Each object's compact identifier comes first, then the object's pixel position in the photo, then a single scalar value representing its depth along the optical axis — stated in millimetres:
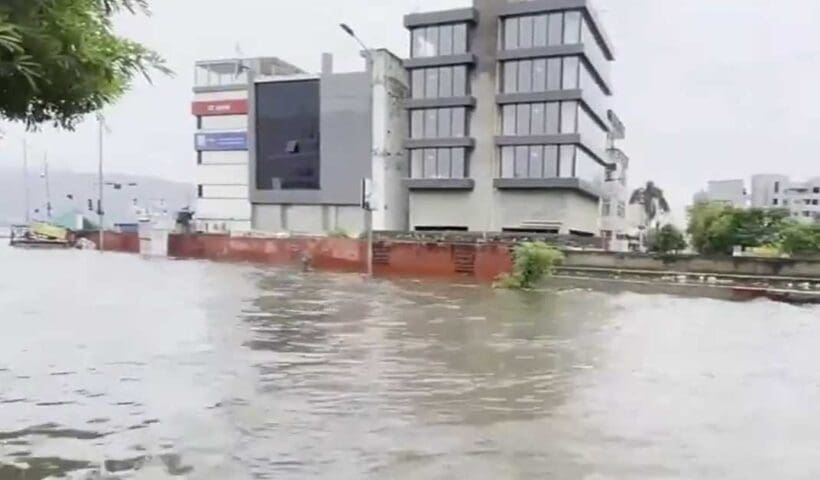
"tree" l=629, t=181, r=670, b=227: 97250
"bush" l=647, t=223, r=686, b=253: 53969
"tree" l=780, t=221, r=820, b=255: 34500
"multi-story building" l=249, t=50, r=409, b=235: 54875
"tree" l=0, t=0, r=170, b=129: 2912
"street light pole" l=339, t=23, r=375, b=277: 32094
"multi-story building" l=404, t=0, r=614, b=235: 46938
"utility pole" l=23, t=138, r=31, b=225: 92088
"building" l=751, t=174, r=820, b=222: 125456
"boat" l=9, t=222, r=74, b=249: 60800
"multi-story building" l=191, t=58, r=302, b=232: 64438
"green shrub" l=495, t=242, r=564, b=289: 25500
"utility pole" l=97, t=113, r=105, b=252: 58391
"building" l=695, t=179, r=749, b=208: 113112
